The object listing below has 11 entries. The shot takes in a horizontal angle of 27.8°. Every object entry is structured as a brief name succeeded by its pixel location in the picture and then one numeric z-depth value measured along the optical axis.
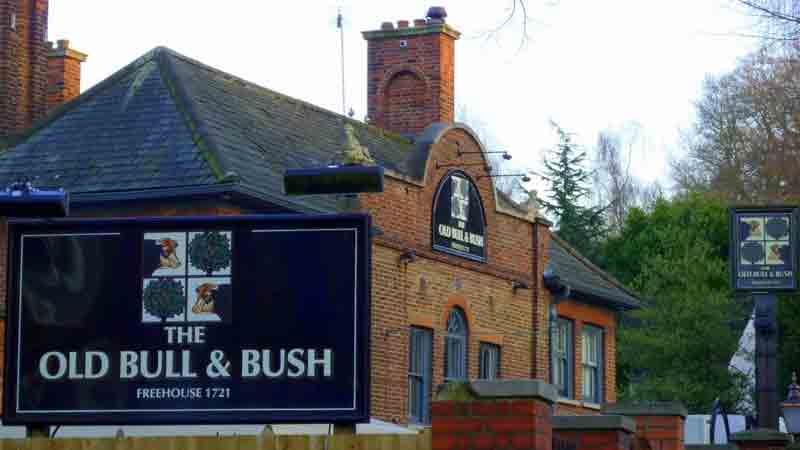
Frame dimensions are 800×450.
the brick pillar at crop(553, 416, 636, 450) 10.70
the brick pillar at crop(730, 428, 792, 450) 17.62
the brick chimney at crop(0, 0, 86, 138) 28.20
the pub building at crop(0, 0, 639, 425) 24.28
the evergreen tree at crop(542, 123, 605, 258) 59.44
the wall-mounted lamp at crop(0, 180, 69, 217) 9.93
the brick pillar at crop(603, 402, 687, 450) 13.83
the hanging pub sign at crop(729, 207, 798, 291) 26.56
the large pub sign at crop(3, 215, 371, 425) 9.66
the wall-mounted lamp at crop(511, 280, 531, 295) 29.97
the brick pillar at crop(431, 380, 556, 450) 8.74
